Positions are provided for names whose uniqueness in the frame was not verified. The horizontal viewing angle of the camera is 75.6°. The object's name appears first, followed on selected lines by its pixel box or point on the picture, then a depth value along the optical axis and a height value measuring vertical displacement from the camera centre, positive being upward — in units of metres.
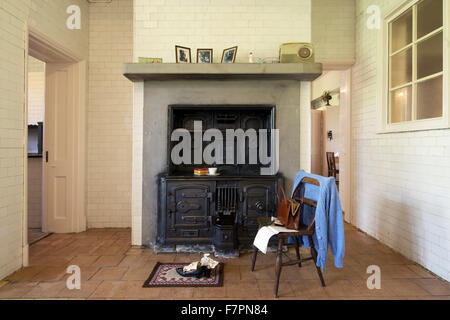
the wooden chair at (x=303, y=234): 2.53 -0.68
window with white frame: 2.97 +1.11
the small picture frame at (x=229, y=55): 3.56 +1.30
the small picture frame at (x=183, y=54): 3.59 +1.31
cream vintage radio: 3.48 +1.30
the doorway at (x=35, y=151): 4.54 +0.13
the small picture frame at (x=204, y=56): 3.63 +1.30
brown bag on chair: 2.71 -0.51
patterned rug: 2.66 -1.14
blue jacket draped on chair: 2.50 -0.55
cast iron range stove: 3.43 -0.54
